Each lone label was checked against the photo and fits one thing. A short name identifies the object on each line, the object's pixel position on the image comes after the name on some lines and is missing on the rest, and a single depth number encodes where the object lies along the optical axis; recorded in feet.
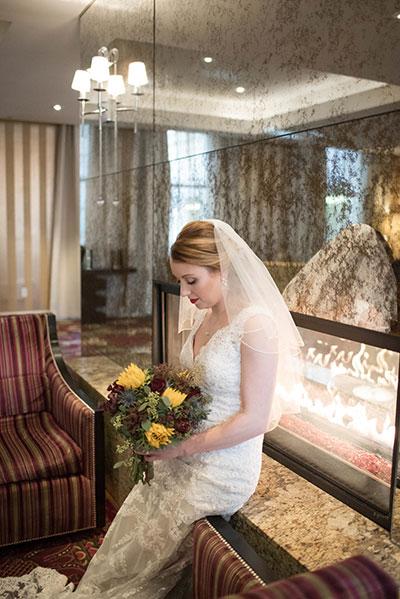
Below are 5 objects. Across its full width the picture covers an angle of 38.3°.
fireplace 5.96
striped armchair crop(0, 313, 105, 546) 8.92
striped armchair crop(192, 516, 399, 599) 2.76
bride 5.93
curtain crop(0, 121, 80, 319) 29.01
